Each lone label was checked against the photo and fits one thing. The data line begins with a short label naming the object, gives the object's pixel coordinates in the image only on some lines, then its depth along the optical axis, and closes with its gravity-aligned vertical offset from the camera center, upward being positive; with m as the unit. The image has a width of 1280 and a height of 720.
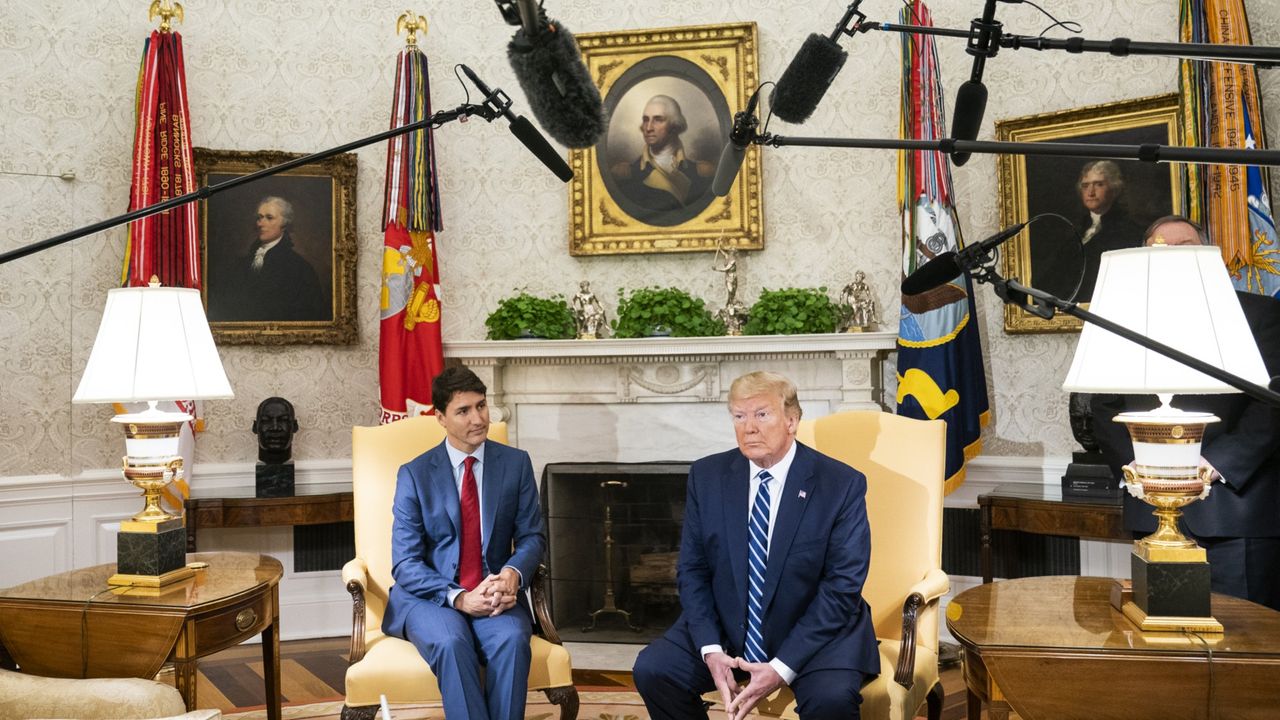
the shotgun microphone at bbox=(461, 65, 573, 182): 2.07 +0.52
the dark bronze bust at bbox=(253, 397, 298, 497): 5.37 -0.40
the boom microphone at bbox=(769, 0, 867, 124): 1.86 +0.57
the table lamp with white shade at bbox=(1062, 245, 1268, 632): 2.34 -0.03
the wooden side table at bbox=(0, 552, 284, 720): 3.06 -0.82
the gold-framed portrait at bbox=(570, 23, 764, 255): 5.69 +1.31
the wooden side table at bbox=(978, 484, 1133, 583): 4.41 -0.73
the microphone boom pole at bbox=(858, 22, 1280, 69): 1.33 +0.44
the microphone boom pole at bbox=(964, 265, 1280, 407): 1.24 +0.07
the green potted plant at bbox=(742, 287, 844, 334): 5.21 +0.28
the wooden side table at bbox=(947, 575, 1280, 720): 2.29 -0.75
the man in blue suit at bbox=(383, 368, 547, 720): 3.17 -0.69
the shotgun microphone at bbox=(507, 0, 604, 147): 1.57 +0.51
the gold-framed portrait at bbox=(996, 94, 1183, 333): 4.96 +0.88
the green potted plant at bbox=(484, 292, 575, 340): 5.49 +0.28
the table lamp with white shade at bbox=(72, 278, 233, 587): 3.25 -0.03
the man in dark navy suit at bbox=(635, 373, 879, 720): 2.94 -0.67
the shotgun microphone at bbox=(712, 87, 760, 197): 1.89 +0.45
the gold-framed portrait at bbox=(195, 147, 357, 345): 5.71 +0.73
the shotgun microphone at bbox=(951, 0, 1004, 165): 1.59 +0.46
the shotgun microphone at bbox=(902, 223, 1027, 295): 1.59 +0.16
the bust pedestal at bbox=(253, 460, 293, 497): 5.33 -0.60
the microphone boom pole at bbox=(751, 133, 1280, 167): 1.28 +0.31
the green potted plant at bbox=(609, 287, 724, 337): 5.32 +0.28
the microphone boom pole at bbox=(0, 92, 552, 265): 2.06 +0.45
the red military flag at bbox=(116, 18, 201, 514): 5.19 +1.07
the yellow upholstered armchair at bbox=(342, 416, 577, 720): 3.22 -0.87
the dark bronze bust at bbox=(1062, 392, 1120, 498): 4.57 -0.51
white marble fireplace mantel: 5.20 -0.10
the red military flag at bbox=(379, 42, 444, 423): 5.51 +0.64
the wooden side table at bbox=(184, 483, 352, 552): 5.09 -0.74
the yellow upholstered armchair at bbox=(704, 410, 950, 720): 3.24 -0.54
